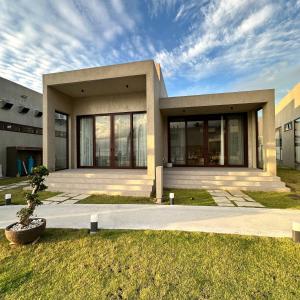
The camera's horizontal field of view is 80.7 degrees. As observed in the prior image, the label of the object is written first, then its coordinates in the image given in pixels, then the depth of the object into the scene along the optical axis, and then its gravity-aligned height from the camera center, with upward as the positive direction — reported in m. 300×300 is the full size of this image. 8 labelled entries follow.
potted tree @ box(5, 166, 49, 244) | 2.65 -1.17
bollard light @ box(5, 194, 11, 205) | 4.61 -1.22
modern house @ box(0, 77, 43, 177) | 9.81 +1.59
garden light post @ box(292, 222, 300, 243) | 2.63 -1.25
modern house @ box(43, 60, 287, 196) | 6.16 +0.77
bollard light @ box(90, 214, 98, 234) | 3.02 -1.24
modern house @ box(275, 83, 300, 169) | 11.78 +1.50
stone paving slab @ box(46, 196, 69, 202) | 5.05 -1.37
